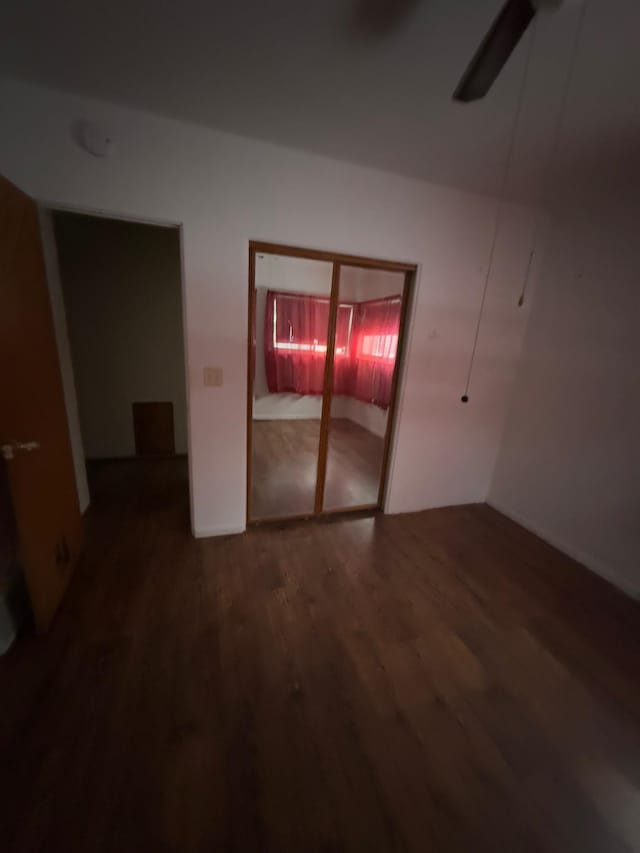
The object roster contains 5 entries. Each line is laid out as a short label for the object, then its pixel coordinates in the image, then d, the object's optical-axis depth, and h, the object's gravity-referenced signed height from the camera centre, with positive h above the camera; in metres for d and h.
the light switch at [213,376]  2.05 -0.23
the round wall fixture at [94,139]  1.56 +0.90
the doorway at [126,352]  2.95 -0.18
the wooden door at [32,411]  1.36 -0.39
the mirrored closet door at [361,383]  3.03 -0.37
